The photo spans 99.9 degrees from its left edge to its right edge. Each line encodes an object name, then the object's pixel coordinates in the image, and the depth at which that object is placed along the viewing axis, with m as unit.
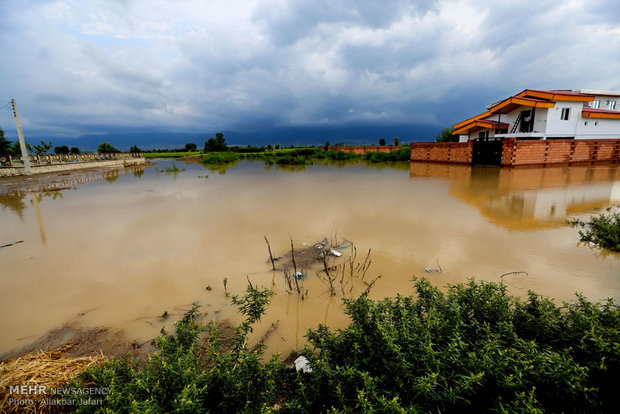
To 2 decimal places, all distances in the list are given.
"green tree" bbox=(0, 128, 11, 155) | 43.47
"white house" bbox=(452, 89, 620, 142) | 24.95
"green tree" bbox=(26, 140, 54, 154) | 46.47
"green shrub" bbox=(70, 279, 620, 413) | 1.90
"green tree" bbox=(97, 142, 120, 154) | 59.16
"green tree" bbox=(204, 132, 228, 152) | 66.06
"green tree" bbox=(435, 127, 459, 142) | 40.97
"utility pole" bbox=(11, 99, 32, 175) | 22.88
